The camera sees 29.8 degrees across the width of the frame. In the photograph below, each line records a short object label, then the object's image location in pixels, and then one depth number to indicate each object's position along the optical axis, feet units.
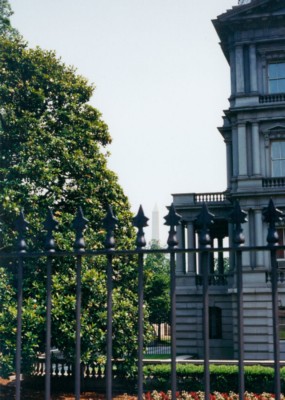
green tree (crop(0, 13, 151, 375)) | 49.49
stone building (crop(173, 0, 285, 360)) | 78.64
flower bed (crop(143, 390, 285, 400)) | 49.62
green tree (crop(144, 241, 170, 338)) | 128.77
